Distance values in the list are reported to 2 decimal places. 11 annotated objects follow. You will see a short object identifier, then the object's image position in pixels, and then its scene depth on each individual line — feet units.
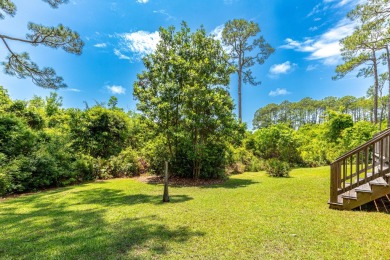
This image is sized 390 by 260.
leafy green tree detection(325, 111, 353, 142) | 53.36
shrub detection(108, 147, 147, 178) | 39.42
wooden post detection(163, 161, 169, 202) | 19.75
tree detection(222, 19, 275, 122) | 57.93
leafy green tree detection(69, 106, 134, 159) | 42.24
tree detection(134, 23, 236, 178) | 31.45
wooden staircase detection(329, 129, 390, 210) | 14.16
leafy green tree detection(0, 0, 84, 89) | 22.02
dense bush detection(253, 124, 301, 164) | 47.03
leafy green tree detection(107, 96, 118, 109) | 62.38
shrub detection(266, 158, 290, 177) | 33.78
